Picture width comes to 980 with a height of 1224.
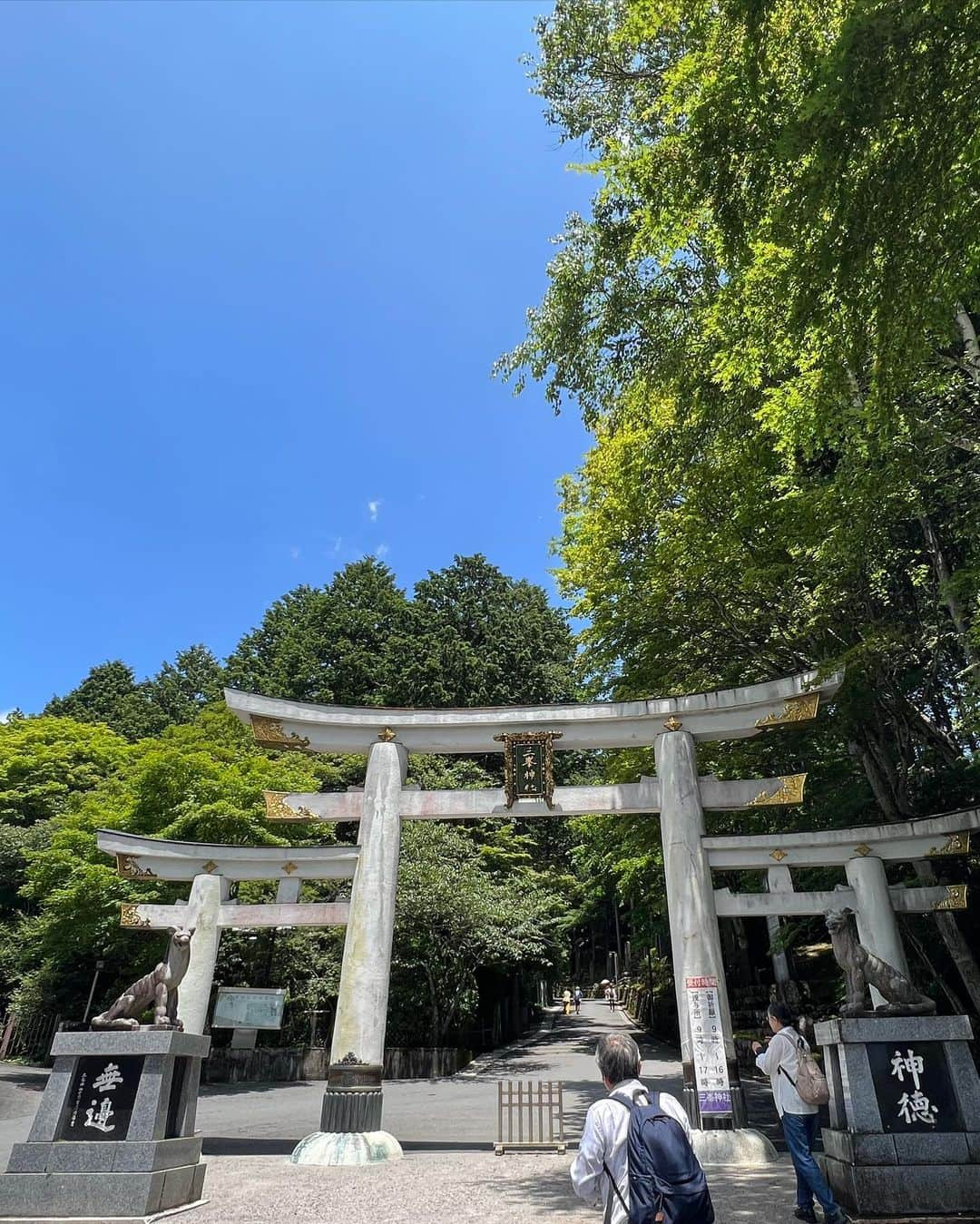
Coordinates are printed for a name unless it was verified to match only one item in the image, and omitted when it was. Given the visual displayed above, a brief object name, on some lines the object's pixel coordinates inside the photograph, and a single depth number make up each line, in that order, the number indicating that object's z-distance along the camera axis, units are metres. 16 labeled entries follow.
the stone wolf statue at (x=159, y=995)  6.73
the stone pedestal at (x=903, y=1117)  5.43
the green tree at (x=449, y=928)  18.27
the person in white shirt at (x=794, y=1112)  5.14
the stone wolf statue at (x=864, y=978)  6.25
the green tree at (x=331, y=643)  32.78
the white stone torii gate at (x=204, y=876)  10.51
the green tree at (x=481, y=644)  30.47
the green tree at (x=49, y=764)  27.44
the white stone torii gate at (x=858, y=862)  9.34
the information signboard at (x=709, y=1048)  8.09
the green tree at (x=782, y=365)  5.54
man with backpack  2.65
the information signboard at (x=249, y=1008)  11.38
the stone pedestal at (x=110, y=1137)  5.85
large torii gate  8.87
